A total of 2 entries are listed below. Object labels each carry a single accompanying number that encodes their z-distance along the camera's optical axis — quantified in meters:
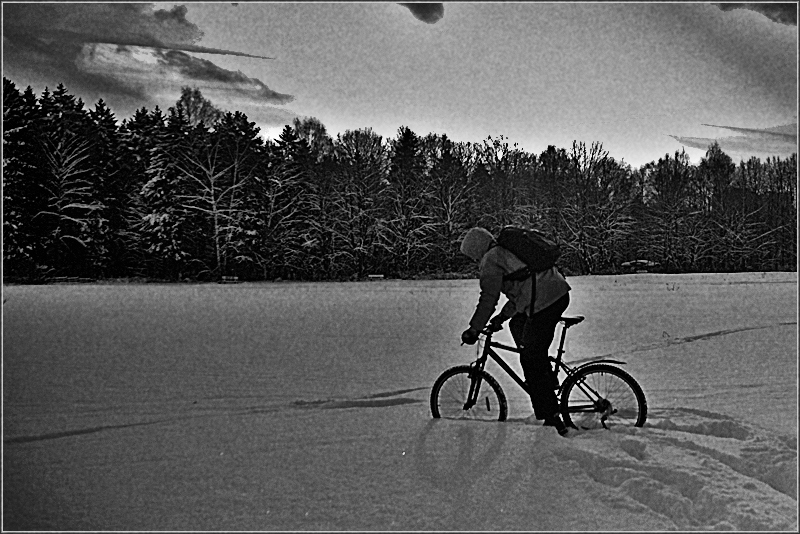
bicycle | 3.98
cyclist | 3.88
